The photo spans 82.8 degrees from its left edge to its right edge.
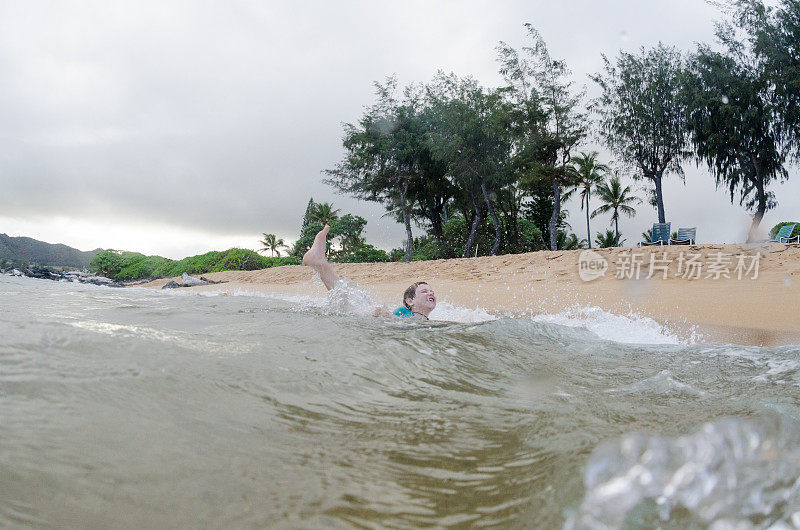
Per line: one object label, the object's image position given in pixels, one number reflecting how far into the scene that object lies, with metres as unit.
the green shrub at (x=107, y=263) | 36.62
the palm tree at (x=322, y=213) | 44.45
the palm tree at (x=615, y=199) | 37.66
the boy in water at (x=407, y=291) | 5.69
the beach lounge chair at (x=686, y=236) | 18.22
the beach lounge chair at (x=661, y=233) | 18.08
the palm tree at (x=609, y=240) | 37.41
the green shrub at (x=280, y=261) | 32.47
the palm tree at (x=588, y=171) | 33.22
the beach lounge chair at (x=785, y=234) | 16.14
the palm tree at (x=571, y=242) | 36.20
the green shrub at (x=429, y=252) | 29.62
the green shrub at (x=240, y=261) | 30.97
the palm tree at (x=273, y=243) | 52.31
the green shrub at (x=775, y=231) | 20.16
